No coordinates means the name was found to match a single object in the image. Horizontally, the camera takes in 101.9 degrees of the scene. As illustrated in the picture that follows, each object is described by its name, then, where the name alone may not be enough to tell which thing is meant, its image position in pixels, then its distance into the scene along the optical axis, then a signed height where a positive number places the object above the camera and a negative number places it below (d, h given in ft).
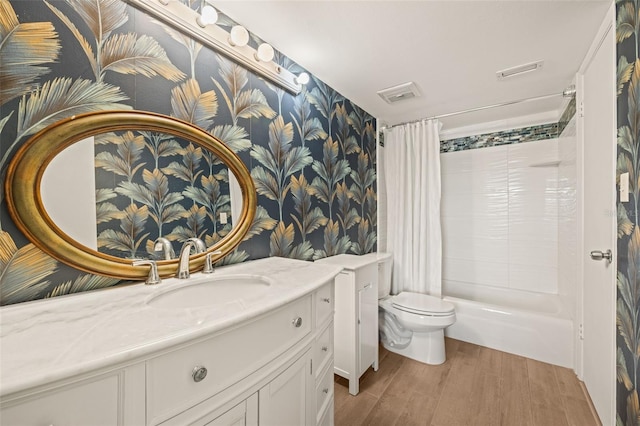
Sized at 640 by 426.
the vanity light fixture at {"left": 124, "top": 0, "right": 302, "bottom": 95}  3.59 +2.79
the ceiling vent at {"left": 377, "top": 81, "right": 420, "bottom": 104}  6.81 +3.26
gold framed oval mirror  2.60 +0.32
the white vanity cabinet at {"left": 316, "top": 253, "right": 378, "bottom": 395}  5.62 -2.44
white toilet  6.52 -2.96
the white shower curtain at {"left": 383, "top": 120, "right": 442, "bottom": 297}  8.26 +0.14
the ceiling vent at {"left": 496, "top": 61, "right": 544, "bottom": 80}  5.84 +3.27
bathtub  6.49 -3.17
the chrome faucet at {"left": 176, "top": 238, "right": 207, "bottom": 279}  3.51 -0.62
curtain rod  6.42 +3.04
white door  4.27 -0.24
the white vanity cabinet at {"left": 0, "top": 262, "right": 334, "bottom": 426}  1.58 -1.35
